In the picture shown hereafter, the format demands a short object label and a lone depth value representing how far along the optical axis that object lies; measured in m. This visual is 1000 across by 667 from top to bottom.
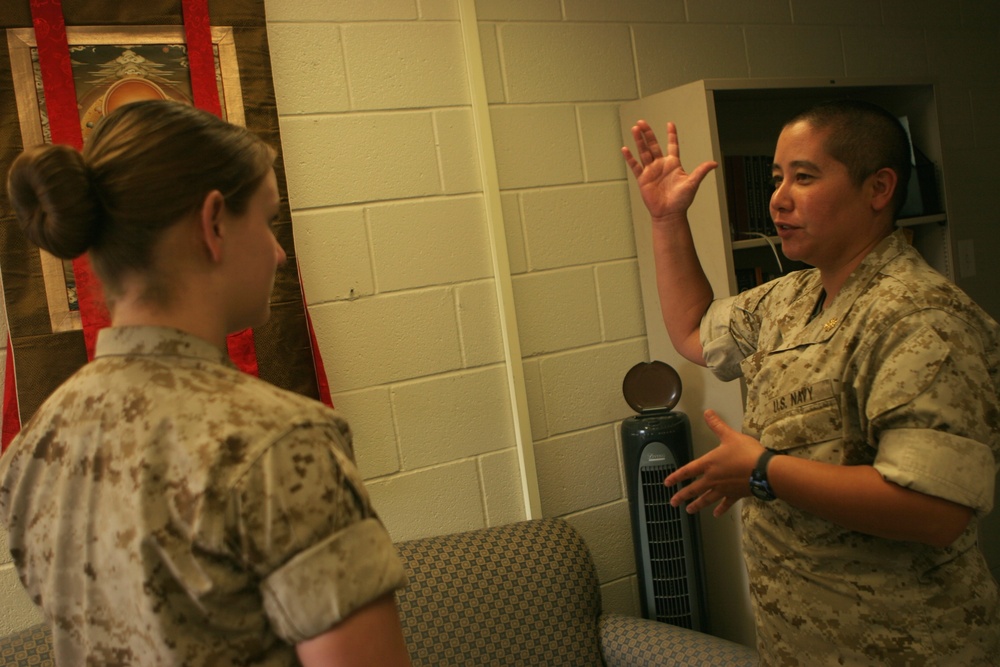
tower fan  2.31
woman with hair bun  0.75
